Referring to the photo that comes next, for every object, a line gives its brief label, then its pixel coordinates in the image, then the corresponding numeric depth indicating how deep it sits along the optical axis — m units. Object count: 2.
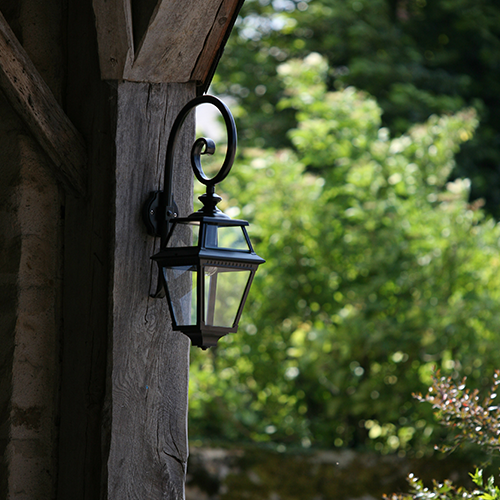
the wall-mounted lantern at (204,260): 6.21
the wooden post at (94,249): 6.28
